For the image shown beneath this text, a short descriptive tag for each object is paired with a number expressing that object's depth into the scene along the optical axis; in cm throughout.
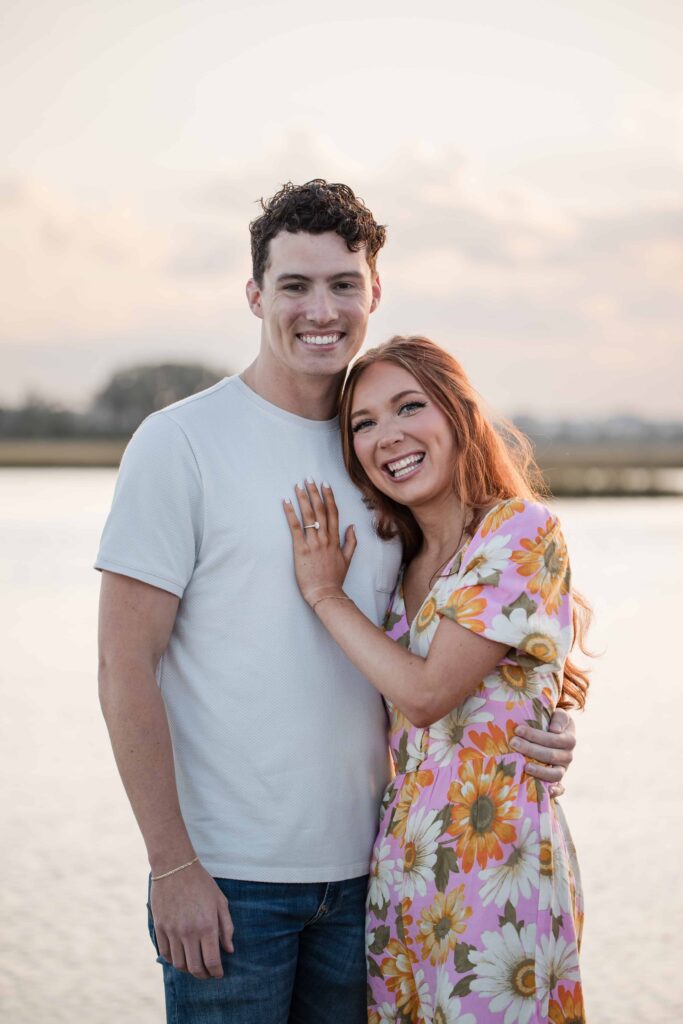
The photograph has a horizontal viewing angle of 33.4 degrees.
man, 270
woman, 271
